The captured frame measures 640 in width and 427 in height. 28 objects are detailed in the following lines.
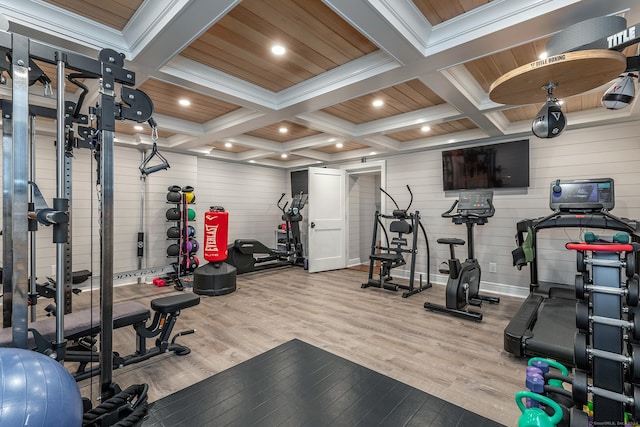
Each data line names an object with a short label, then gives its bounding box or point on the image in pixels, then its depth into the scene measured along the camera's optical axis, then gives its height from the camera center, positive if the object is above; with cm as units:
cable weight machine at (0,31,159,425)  138 +24
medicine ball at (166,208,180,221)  531 -4
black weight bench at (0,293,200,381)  210 -87
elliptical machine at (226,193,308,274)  581 -83
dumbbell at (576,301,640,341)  142 -54
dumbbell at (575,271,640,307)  147 -39
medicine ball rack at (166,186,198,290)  531 -49
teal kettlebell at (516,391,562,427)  133 -93
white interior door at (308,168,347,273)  628 -18
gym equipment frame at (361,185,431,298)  477 -74
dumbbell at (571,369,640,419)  137 -87
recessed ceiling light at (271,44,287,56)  237 +131
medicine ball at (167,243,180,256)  529 -68
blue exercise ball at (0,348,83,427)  95 -61
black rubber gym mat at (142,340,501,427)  180 -126
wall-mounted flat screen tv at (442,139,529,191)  448 +71
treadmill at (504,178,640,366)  250 -97
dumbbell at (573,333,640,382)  139 -71
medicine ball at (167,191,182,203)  529 +26
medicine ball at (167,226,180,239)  532 -38
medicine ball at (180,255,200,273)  539 -94
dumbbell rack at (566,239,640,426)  143 -61
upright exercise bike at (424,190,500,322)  363 -76
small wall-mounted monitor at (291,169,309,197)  744 +75
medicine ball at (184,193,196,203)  548 +27
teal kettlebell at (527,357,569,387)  168 -89
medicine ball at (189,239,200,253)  558 -64
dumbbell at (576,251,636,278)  148 -26
